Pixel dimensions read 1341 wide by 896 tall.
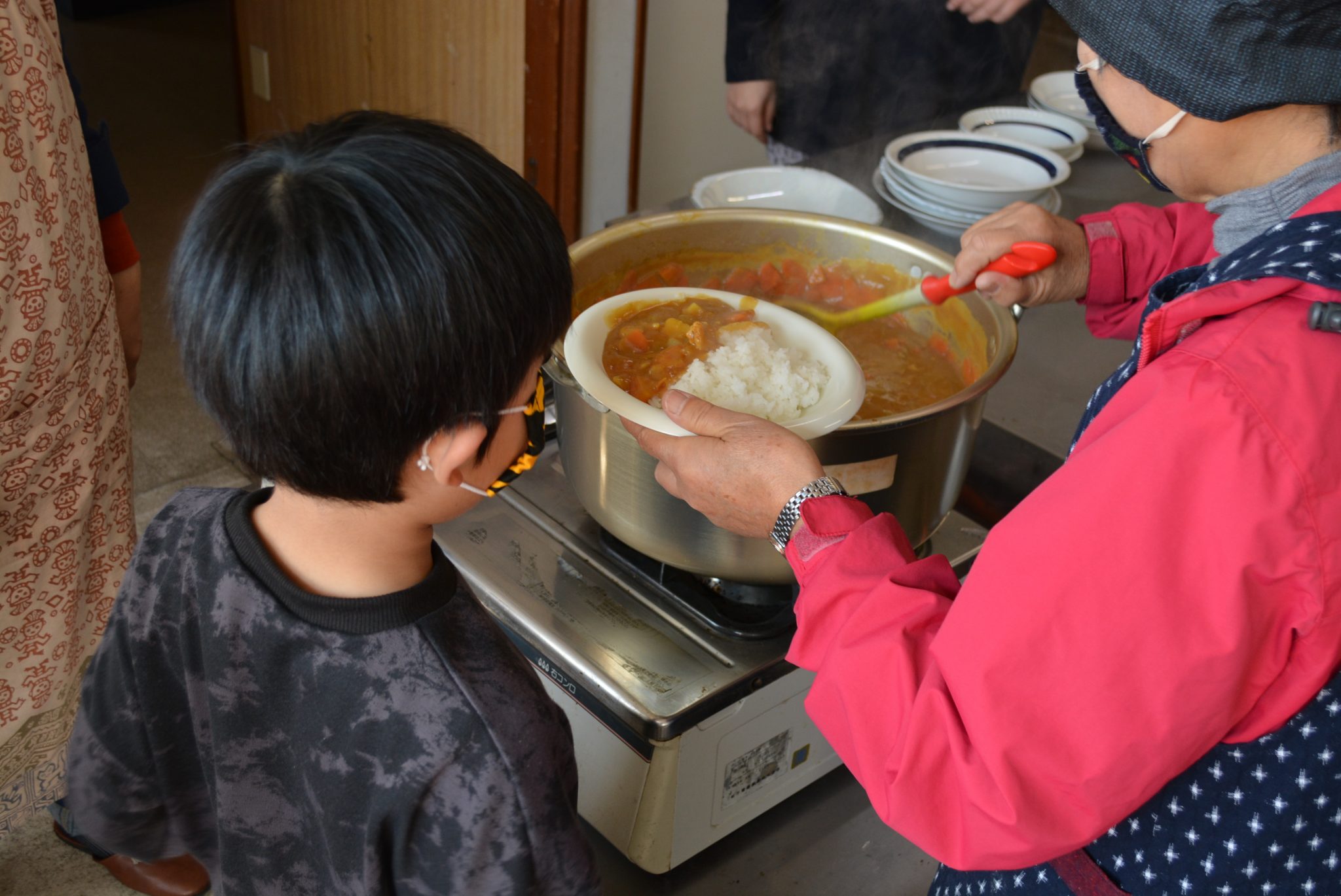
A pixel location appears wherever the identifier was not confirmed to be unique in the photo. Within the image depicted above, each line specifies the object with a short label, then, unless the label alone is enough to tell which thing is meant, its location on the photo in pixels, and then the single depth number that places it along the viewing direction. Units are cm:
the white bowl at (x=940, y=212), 178
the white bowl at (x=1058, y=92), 235
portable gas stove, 115
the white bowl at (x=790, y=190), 175
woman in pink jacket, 66
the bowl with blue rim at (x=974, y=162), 186
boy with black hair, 69
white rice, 106
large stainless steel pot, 105
